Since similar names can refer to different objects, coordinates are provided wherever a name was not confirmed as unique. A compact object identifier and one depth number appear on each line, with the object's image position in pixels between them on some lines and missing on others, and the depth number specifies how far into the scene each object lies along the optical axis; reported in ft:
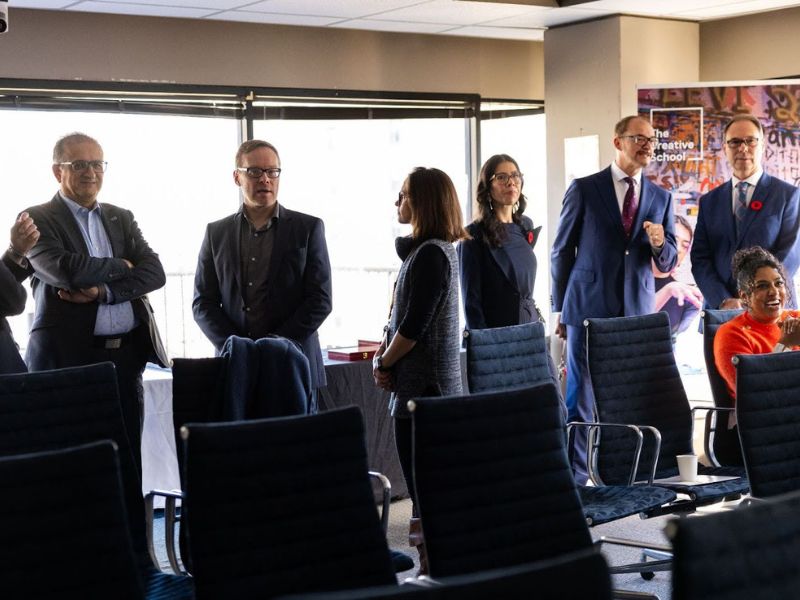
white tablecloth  17.90
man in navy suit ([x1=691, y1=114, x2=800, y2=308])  19.13
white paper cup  14.51
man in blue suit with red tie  18.70
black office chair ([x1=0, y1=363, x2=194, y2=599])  10.56
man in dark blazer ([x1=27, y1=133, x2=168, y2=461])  14.55
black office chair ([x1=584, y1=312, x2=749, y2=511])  14.79
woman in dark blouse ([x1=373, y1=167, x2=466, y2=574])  13.24
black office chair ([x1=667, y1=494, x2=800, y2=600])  5.66
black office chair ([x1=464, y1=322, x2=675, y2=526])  13.07
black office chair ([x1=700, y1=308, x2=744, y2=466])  15.46
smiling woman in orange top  15.33
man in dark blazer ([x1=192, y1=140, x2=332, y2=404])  14.85
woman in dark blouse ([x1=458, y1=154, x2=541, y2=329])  16.92
